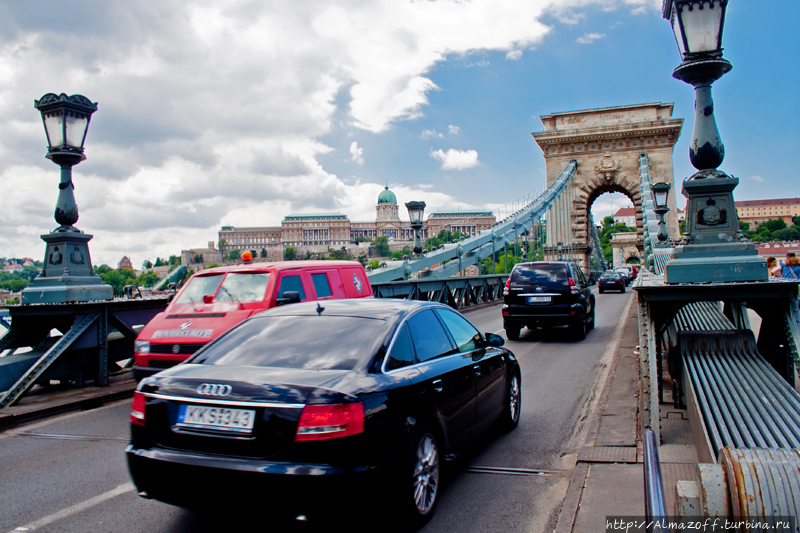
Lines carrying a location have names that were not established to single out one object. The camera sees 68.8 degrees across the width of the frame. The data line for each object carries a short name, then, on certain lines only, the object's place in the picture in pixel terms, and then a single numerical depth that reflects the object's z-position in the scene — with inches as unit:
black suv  453.7
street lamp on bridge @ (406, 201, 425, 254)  744.3
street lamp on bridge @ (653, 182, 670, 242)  868.5
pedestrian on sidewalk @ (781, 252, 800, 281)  523.8
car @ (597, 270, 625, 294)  1279.5
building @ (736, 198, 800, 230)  5900.6
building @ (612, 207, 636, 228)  6520.7
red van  250.5
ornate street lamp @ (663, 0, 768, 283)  184.7
